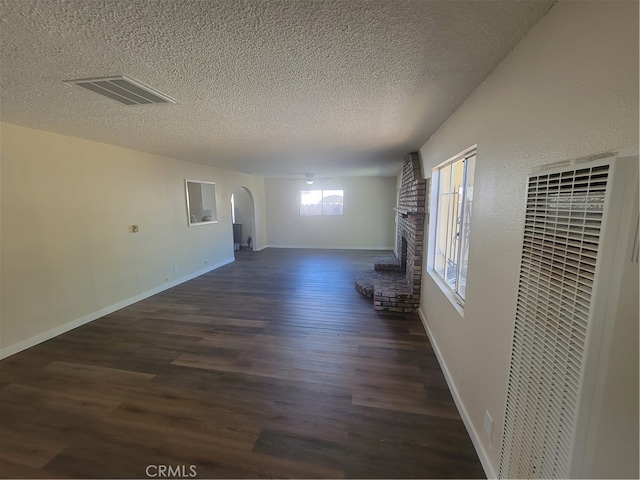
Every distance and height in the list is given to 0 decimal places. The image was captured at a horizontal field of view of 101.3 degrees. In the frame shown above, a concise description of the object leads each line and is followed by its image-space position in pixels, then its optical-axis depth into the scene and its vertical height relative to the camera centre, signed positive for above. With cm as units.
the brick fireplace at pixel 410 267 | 353 -83
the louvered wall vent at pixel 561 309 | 72 -33
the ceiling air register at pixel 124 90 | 163 +78
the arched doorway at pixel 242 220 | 868 -43
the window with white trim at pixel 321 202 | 840 +19
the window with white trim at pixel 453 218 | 227 -10
